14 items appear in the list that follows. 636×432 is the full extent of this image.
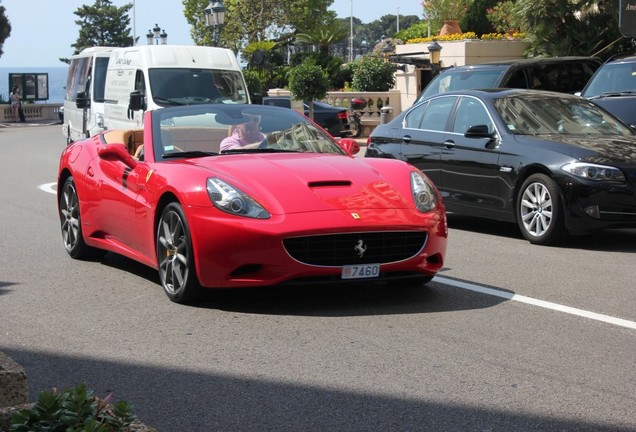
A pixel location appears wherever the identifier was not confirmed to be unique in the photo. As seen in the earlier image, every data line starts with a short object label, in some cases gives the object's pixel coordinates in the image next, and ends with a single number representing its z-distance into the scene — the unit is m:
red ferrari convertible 7.51
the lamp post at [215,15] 32.38
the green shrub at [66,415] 3.58
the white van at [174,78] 19.67
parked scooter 35.66
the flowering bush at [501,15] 38.56
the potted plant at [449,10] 42.87
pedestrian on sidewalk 58.62
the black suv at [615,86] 15.39
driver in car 8.88
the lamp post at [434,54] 32.25
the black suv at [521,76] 16.81
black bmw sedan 10.77
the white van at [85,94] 23.62
